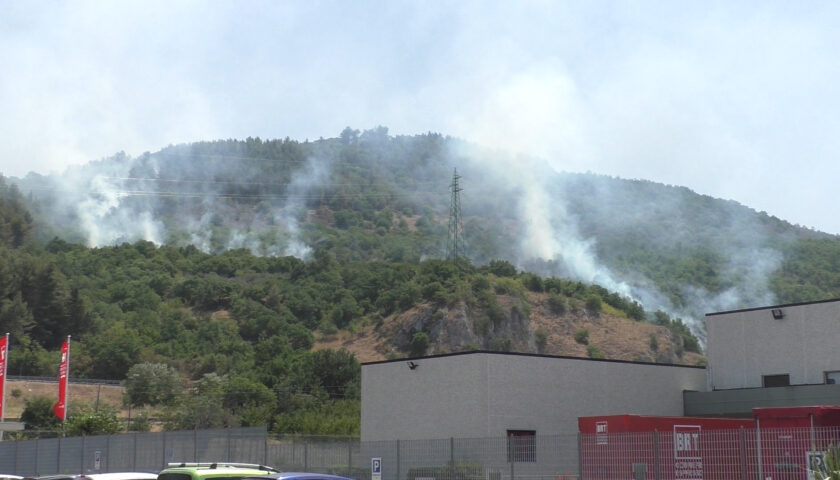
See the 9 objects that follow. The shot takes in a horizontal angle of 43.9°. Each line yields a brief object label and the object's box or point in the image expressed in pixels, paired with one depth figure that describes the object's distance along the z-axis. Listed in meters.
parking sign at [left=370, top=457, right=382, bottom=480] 23.95
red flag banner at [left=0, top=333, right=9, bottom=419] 46.46
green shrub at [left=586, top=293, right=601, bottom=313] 121.94
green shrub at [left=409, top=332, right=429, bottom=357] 108.00
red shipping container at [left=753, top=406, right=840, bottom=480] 20.44
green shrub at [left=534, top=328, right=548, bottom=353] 112.19
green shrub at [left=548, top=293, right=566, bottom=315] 121.44
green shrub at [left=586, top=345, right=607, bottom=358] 108.58
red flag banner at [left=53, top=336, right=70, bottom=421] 43.91
